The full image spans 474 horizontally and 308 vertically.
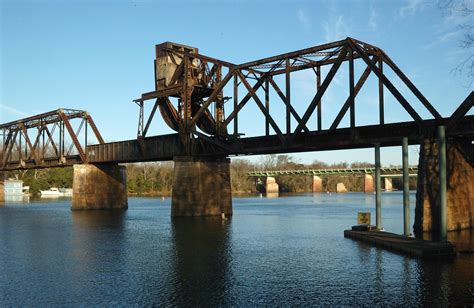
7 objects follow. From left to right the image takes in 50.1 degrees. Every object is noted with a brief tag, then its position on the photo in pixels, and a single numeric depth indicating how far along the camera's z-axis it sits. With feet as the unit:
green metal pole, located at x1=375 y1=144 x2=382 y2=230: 118.62
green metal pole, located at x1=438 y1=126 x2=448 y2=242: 93.30
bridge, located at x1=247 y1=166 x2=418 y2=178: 484.33
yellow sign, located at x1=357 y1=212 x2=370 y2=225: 128.67
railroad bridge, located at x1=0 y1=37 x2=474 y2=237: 128.16
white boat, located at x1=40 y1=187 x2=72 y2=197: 531.50
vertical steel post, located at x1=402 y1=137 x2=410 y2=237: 106.32
